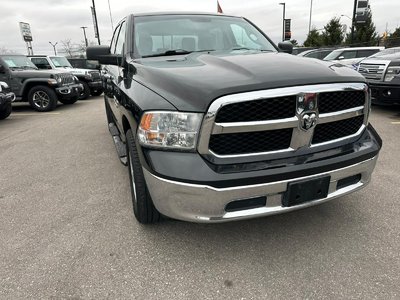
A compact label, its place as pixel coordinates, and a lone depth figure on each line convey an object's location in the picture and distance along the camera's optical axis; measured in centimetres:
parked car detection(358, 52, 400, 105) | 633
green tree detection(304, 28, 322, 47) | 4467
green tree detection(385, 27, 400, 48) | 2255
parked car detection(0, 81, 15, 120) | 761
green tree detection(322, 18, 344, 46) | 4149
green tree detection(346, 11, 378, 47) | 3669
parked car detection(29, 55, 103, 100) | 1201
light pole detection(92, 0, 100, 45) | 2484
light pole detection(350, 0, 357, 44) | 2027
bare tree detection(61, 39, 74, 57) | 4975
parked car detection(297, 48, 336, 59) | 1429
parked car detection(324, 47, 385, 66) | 1181
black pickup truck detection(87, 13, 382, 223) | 190
